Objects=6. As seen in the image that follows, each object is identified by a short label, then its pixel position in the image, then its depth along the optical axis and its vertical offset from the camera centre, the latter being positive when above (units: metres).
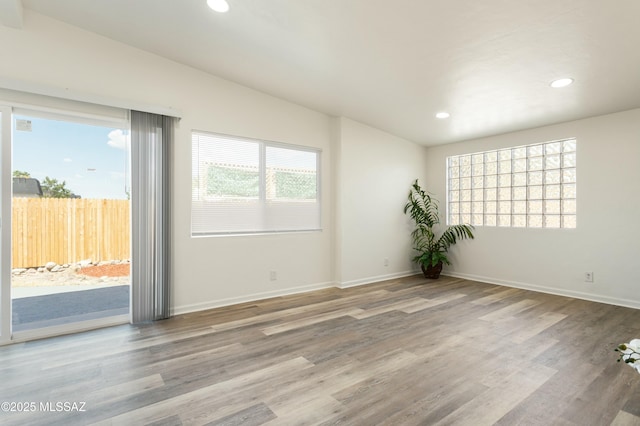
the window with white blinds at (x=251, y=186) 3.80 +0.30
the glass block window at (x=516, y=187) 4.48 +0.35
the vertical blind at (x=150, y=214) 3.27 -0.05
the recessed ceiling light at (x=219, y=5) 2.50 +1.63
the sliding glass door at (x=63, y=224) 2.85 -0.14
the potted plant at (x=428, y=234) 5.49 -0.45
